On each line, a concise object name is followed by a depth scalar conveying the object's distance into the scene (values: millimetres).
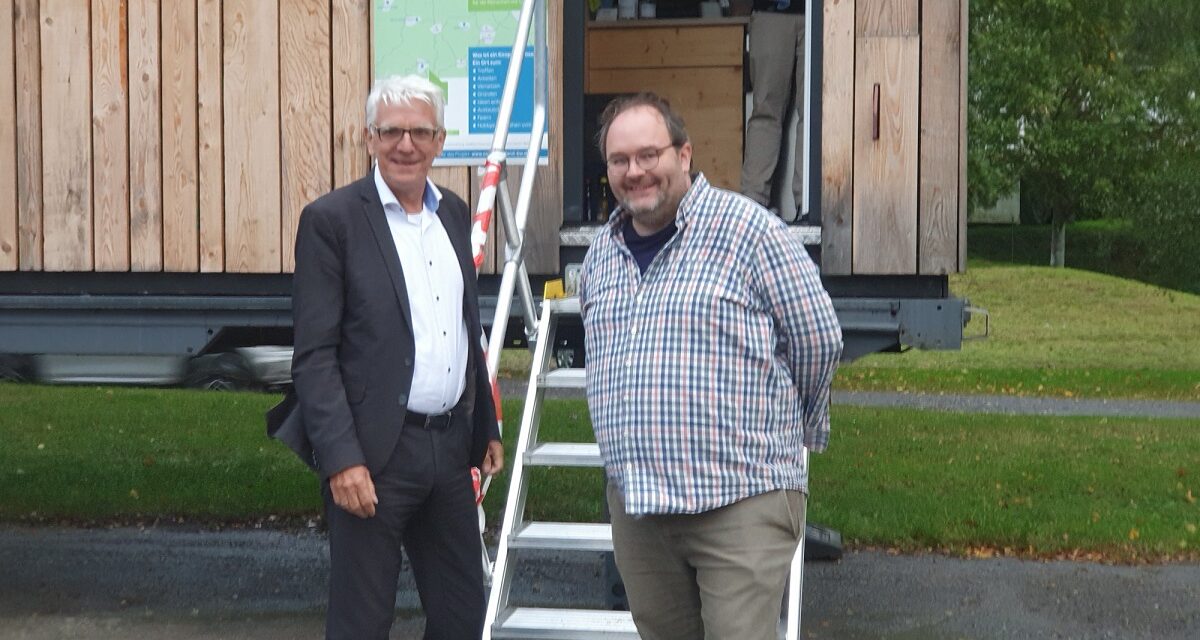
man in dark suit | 3713
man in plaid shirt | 3346
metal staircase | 4512
